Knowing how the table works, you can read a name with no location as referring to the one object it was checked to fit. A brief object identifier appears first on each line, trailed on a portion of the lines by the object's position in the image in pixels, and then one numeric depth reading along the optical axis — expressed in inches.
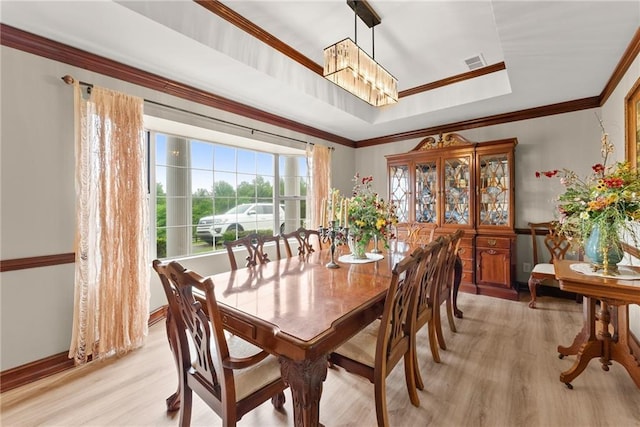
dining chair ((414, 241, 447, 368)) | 67.4
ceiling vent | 111.5
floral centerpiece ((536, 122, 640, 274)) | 64.1
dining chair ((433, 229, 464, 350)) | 89.8
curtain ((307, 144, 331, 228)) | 169.3
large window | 124.0
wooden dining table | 42.9
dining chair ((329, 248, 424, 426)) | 53.6
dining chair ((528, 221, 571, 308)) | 120.6
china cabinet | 139.7
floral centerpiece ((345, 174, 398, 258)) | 85.0
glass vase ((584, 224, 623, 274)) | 67.1
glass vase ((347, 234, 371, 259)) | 87.8
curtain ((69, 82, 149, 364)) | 84.2
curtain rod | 81.7
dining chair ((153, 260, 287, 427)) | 42.9
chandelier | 78.2
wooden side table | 61.4
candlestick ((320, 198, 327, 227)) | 85.7
